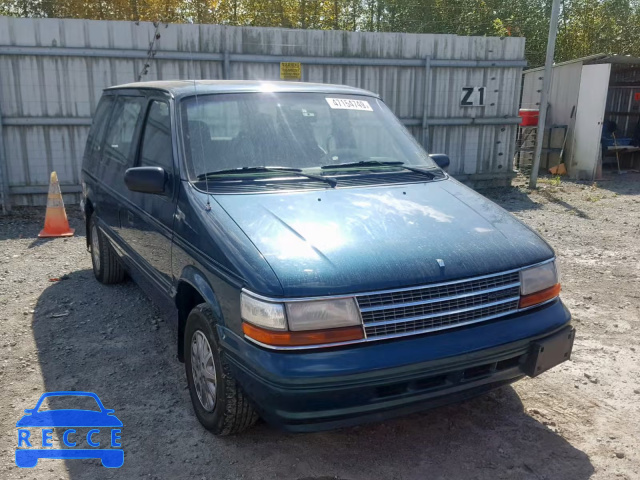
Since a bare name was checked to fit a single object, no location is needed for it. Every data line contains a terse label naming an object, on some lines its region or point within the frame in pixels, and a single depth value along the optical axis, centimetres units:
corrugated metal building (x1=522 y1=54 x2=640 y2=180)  1296
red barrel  1419
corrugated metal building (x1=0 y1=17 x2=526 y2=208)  886
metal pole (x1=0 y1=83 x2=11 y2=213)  892
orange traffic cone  782
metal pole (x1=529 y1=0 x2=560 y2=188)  1092
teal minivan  271
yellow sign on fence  984
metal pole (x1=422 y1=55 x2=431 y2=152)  1064
